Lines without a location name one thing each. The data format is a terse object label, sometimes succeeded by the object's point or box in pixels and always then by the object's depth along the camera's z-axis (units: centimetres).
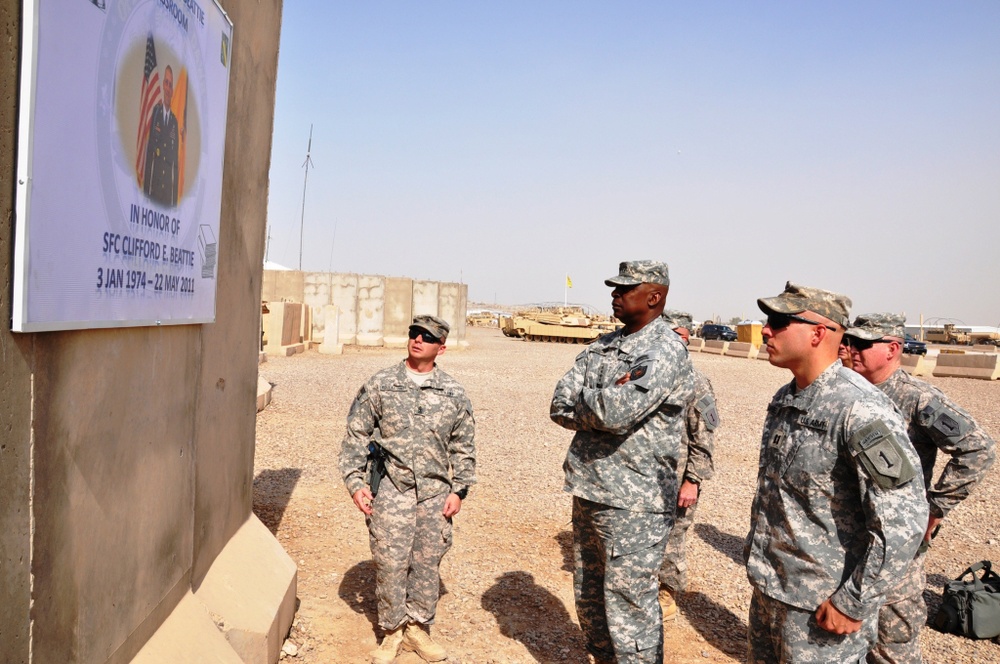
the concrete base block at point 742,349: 2969
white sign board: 180
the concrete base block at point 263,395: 1124
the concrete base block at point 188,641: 281
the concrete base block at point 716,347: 3209
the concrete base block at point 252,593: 344
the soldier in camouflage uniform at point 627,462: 331
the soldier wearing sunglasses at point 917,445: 357
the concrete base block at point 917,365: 2303
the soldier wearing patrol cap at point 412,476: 391
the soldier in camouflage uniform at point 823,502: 240
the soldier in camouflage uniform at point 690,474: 466
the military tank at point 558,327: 3903
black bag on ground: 446
